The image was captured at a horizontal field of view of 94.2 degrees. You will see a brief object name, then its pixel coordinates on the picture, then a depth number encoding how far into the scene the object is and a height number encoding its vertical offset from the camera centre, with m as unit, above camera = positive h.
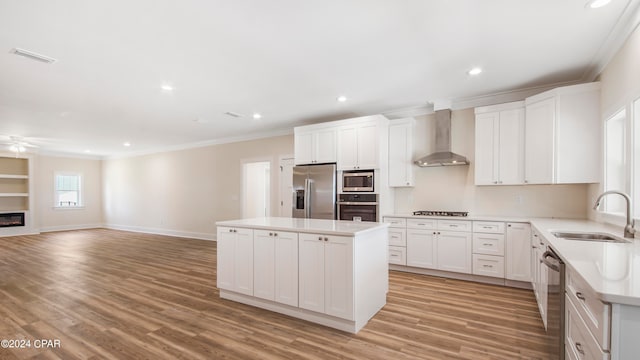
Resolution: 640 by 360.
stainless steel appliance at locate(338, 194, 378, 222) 4.86 -0.48
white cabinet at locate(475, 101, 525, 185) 4.05 +0.48
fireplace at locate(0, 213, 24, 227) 8.51 -1.21
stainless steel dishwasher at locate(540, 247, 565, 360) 1.84 -0.82
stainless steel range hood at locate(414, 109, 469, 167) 4.51 +0.52
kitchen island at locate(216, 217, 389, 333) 2.69 -0.91
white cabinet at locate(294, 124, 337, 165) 5.27 +0.62
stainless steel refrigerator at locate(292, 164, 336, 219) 5.21 -0.24
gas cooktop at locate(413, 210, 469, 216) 4.48 -0.54
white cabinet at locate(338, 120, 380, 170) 4.83 +0.54
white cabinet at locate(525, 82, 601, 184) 3.38 +0.52
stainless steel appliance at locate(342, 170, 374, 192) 4.89 -0.05
